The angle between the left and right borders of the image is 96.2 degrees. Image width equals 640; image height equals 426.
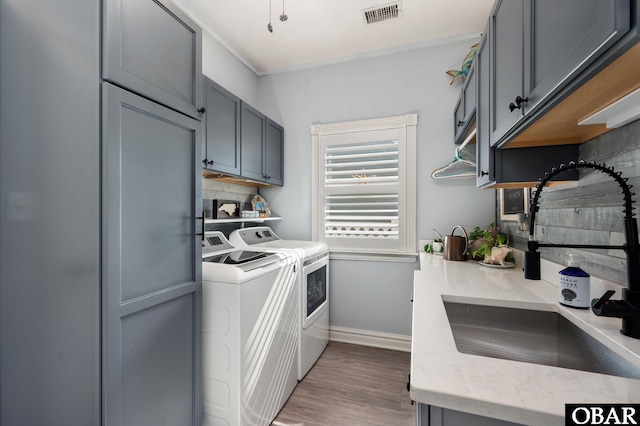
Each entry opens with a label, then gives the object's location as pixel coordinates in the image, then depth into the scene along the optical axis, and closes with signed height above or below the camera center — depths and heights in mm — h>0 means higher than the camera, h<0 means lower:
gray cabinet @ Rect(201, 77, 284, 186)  2098 +618
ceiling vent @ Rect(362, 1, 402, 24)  2242 +1614
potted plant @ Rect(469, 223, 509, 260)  2072 -215
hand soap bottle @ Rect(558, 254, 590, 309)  1041 -272
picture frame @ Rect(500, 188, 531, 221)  1876 +74
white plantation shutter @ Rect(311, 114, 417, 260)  2781 +259
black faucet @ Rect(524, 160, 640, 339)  776 -213
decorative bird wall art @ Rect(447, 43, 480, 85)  2420 +1262
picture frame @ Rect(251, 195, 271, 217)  3016 +64
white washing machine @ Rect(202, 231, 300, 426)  1512 -719
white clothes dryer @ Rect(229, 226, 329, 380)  2260 -617
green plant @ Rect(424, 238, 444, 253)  2588 -309
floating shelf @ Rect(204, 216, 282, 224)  2316 -66
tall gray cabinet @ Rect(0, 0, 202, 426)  1065 -3
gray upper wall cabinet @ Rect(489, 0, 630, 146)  594 +464
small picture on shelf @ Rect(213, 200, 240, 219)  2521 +26
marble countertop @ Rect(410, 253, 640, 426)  548 -364
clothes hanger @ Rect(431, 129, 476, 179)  2190 +380
